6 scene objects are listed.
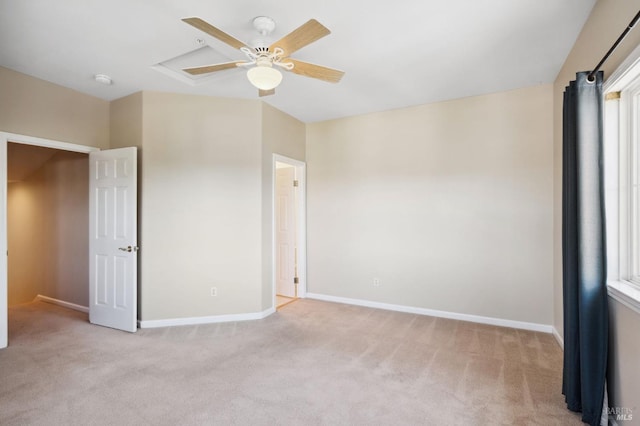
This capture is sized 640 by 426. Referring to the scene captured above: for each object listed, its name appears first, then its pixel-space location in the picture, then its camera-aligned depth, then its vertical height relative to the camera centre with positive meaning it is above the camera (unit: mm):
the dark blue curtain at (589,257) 1854 -272
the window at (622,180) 1855 +200
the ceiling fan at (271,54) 1817 +1066
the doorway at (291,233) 4884 -313
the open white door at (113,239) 3514 -290
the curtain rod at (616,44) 1474 +865
